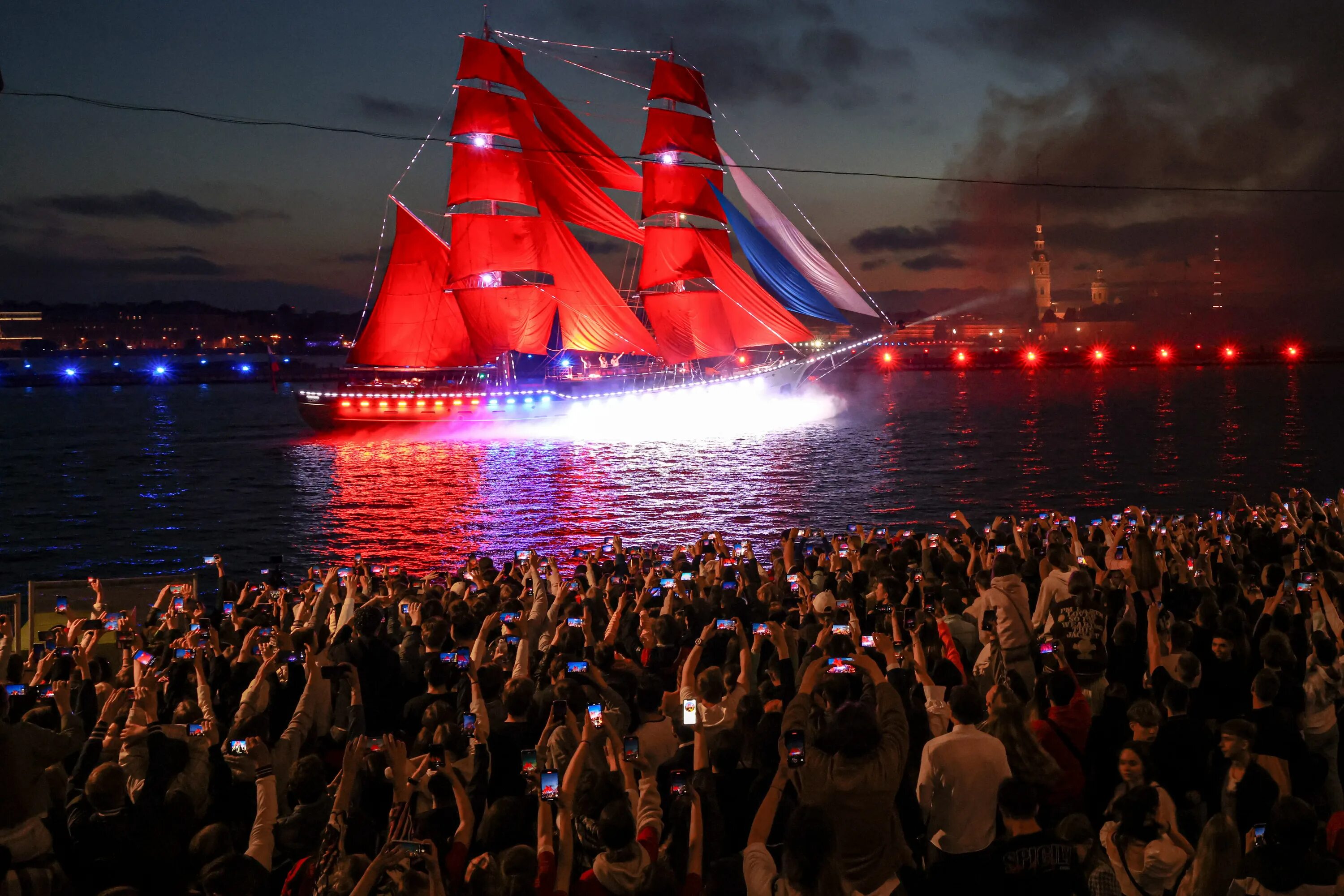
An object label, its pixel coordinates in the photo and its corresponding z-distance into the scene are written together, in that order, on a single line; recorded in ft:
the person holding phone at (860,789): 12.60
